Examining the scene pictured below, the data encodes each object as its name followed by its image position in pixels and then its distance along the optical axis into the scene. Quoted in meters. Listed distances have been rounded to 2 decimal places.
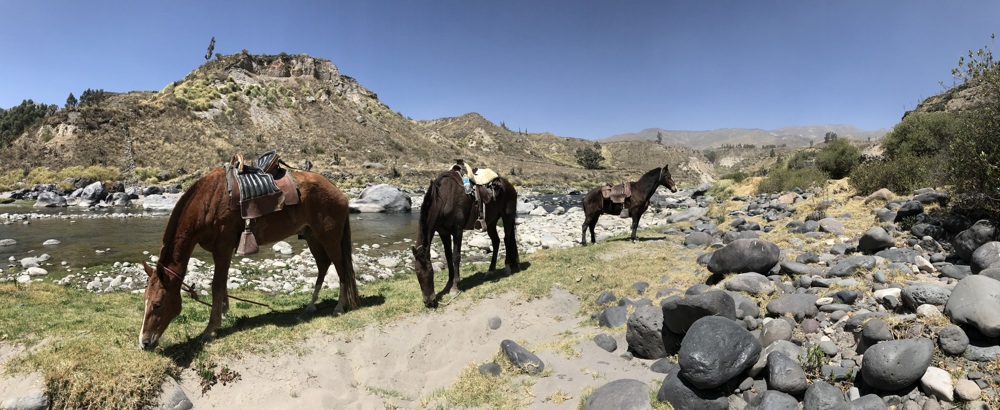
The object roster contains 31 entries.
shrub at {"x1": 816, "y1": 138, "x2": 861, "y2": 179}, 24.15
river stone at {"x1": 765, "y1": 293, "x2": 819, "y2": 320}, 5.34
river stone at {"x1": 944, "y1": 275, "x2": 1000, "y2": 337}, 3.75
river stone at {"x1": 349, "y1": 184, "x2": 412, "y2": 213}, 30.77
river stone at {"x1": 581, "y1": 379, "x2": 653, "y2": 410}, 4.39
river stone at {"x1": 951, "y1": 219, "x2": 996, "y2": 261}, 5.87
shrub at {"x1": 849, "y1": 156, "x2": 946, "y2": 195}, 11.90
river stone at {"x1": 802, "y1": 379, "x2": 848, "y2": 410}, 3.76
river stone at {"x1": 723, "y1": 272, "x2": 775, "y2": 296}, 6.30
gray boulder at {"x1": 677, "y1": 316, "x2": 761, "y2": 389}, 4.24
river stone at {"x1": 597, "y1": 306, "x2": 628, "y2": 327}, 6.80
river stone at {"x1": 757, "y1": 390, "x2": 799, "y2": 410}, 3.90
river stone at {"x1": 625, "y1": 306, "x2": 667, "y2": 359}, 5.61
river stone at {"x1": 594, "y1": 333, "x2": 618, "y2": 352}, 6.07
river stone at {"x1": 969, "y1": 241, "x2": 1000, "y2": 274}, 5.26
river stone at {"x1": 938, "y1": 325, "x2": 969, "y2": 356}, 3.80
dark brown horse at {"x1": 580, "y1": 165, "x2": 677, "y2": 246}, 14.06
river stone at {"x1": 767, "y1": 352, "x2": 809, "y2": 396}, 4.06
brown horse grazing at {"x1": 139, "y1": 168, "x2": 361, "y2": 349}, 5.32
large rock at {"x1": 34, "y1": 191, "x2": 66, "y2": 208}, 28.31
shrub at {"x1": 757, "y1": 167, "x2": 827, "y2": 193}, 23.02
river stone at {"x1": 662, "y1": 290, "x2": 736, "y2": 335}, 5.25
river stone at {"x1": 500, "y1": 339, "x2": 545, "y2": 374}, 5.63
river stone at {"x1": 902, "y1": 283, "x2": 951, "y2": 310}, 4.48
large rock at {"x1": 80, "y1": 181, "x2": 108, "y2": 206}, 30.05
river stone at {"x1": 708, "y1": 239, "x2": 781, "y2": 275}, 7.23
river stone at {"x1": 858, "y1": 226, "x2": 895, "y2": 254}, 7.20
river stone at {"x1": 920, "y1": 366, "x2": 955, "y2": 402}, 3.45
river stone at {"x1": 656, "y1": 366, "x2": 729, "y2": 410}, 4.23
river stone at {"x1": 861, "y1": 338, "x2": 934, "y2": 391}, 3.62
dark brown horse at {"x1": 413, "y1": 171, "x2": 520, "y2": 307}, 7.80
